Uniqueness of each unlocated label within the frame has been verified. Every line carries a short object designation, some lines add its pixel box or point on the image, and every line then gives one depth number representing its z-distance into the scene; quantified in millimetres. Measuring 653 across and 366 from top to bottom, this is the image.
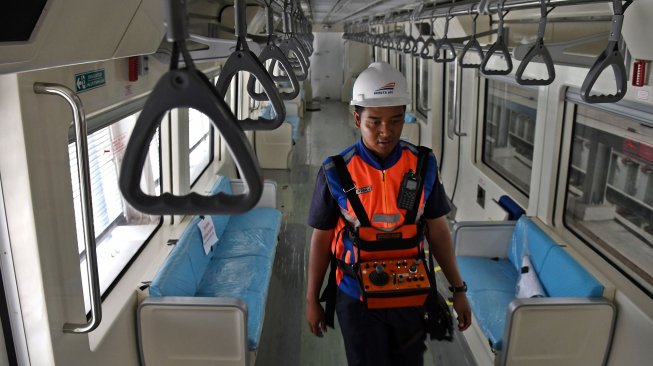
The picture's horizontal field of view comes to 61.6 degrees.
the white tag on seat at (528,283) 4047
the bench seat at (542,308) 3426
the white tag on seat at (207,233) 4605
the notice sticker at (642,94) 2928
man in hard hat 2615
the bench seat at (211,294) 3348
